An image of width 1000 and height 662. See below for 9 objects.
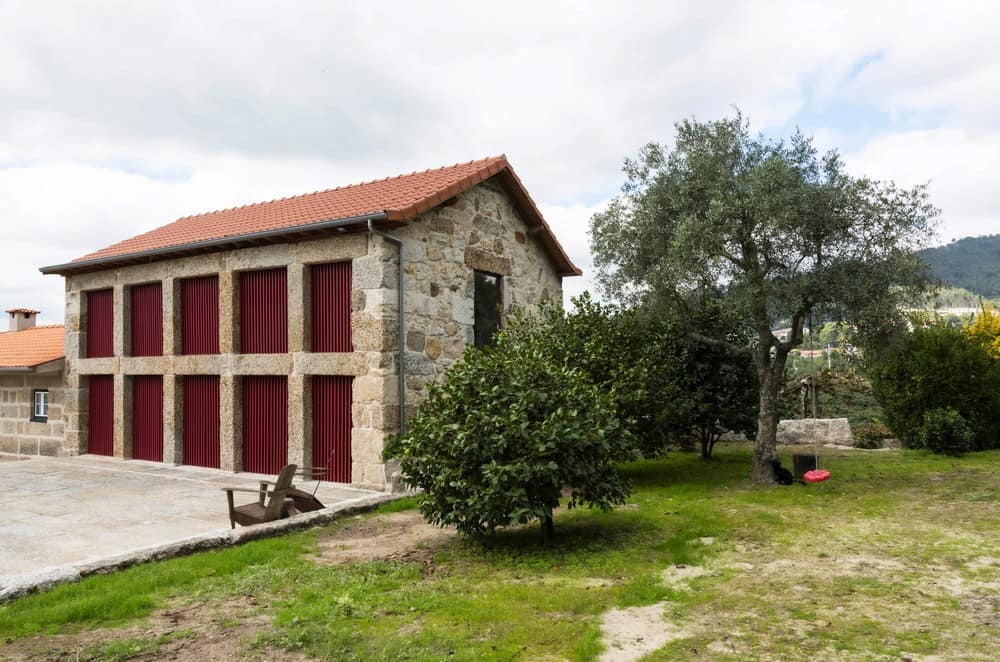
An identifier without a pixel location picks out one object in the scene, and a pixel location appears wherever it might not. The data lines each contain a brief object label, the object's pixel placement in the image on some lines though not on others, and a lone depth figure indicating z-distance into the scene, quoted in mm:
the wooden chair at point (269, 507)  8172
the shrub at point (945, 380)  14633
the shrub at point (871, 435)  16625
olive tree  10164
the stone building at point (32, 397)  15648
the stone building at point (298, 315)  10844
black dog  11188
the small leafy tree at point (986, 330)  15466
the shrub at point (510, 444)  6864
